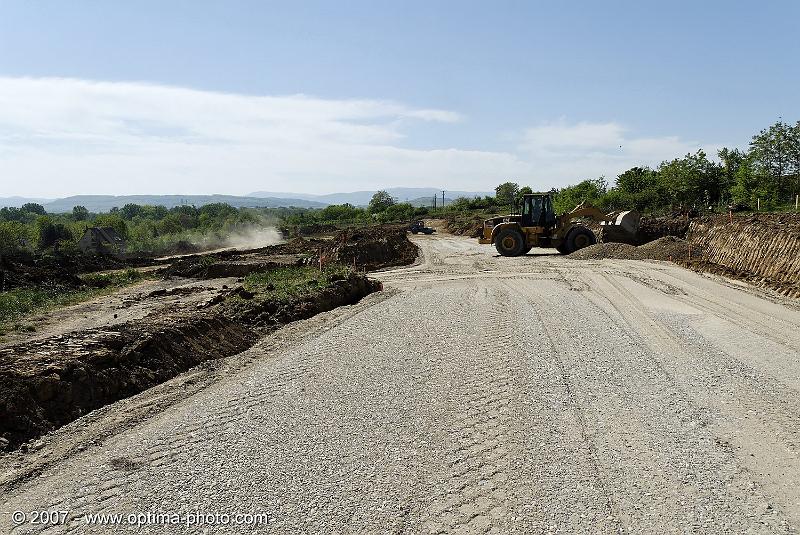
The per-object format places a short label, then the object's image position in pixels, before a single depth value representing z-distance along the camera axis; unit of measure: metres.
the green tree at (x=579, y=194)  57.80
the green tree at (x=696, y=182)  45.66
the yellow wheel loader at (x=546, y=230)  28.59
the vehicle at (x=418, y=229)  53.25
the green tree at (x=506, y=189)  115.51
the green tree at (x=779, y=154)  40.06
